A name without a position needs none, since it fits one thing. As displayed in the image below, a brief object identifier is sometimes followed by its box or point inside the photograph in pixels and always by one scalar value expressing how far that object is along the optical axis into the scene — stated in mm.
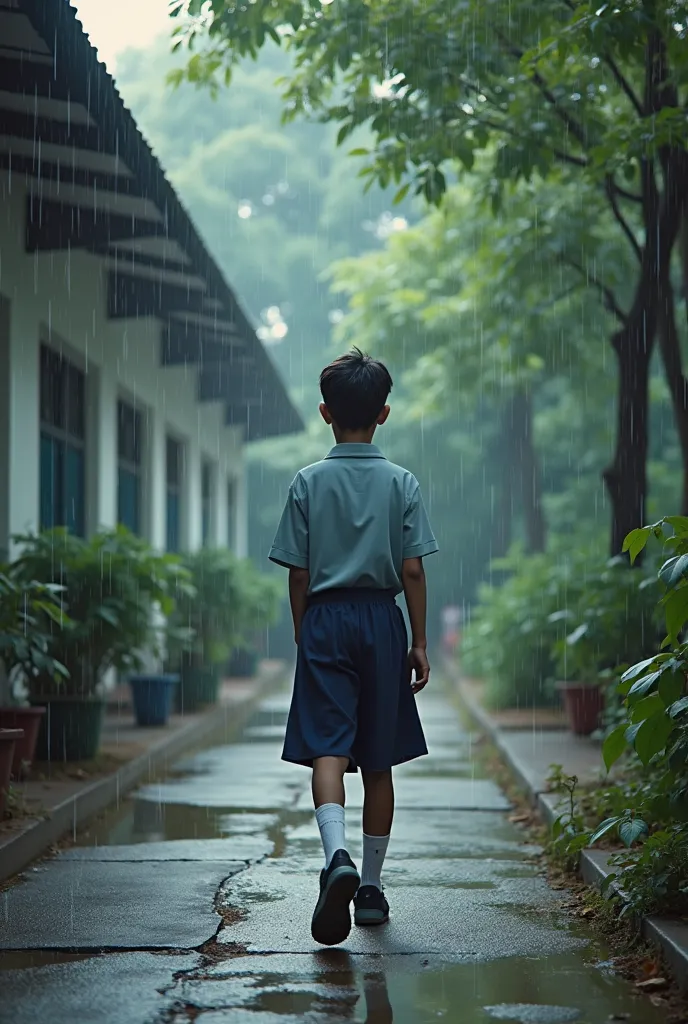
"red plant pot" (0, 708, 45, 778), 7957
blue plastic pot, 12312
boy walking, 4816
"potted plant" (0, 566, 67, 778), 7344
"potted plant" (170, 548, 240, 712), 14852
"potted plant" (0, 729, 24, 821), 6297
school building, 8141
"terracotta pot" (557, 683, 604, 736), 11148
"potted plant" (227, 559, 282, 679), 16047
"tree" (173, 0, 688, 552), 8617
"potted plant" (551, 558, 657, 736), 10031
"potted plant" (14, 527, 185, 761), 9078
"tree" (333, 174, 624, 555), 12648
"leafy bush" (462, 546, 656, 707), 10203
